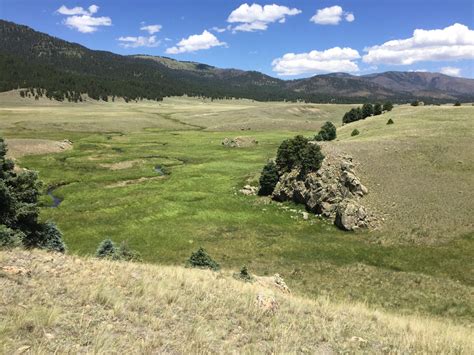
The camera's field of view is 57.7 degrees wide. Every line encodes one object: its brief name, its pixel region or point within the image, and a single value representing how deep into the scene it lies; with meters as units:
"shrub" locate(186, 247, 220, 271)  29.14
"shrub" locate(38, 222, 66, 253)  29.97
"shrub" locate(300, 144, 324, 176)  55.00
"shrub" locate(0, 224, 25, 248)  21.36
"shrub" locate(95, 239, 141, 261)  28.58
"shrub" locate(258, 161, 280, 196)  58.44
